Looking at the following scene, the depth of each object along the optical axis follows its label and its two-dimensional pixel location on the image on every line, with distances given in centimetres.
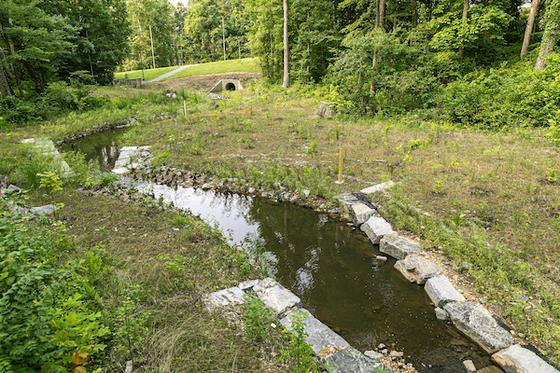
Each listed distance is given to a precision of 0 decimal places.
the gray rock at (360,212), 698
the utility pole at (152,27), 4550
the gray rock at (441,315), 450
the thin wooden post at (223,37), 4681
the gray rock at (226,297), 415
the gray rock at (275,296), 427
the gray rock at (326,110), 1567
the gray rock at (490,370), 369
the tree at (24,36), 1349
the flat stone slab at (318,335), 371
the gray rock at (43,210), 575
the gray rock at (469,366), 371
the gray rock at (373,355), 381
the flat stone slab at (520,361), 347
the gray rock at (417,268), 519
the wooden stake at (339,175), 852
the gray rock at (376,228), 638
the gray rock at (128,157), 1050
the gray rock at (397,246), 576
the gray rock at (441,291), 463
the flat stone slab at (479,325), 390
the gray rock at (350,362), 337
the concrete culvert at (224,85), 2976
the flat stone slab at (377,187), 794
